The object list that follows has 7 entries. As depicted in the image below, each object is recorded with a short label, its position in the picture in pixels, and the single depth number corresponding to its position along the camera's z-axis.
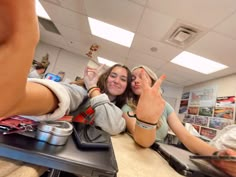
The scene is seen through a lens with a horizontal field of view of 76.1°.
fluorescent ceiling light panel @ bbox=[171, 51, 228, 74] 2.76
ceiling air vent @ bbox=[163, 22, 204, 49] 1.98
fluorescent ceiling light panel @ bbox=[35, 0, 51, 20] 2.69
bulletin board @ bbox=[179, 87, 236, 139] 2.96
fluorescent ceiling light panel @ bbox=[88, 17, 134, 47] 2.58
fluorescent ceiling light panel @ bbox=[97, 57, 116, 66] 4.47
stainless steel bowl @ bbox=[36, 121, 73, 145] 0.29
